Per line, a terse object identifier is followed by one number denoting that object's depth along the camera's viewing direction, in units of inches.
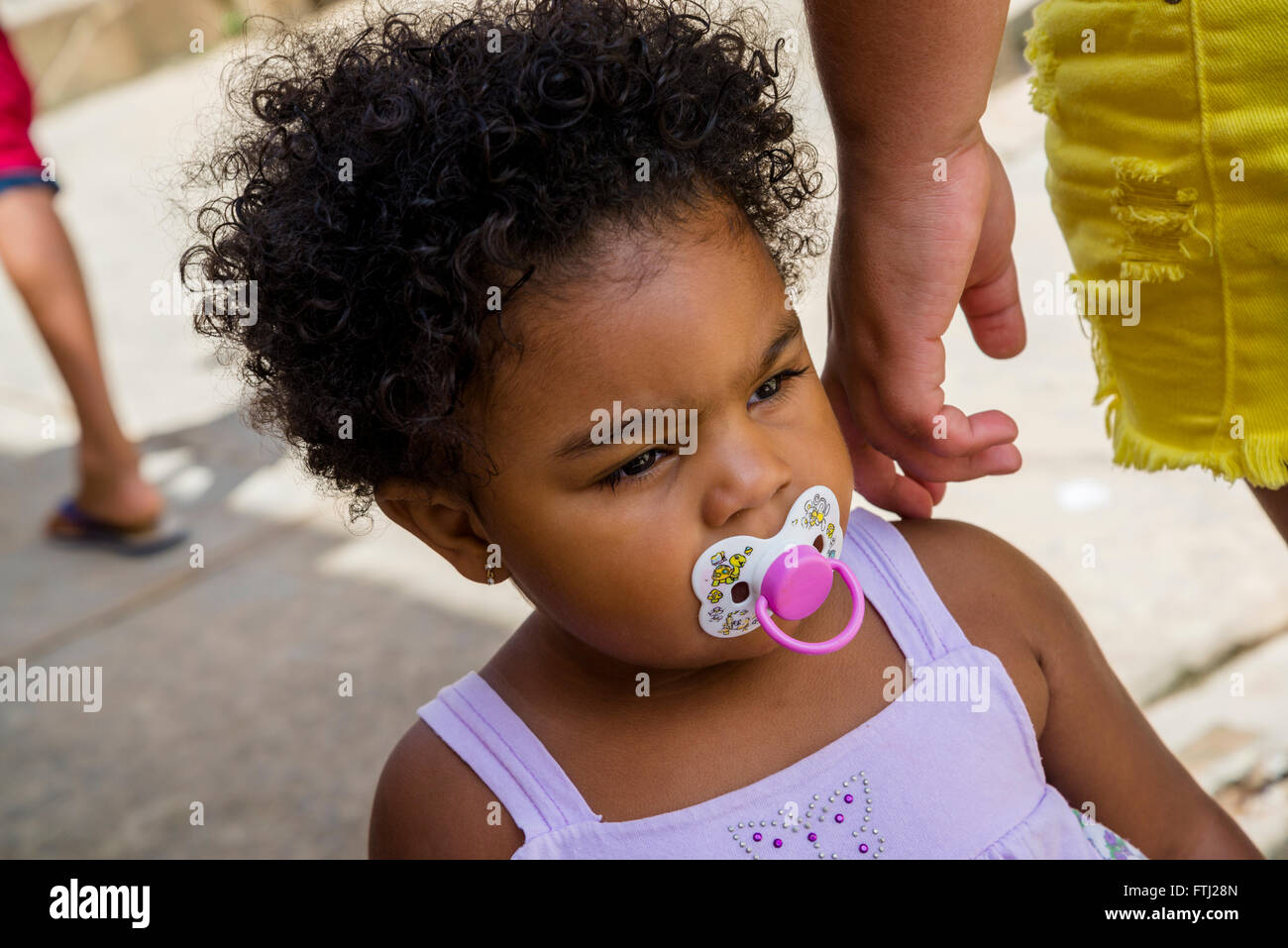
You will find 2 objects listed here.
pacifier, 23.6
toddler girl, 23.6
